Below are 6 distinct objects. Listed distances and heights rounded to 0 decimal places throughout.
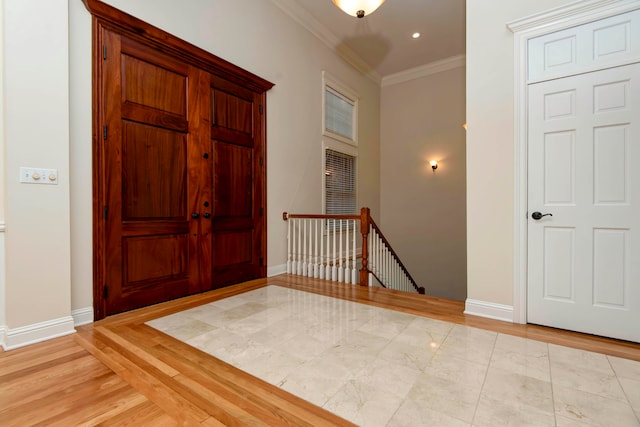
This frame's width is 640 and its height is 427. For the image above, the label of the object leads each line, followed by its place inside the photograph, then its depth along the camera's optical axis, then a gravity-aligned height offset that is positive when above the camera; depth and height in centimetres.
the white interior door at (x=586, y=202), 224 +6
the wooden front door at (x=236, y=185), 362 +34
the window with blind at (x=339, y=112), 550 +195
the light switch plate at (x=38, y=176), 221 +27
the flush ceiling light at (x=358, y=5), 290 +202
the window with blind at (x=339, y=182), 559 +56
